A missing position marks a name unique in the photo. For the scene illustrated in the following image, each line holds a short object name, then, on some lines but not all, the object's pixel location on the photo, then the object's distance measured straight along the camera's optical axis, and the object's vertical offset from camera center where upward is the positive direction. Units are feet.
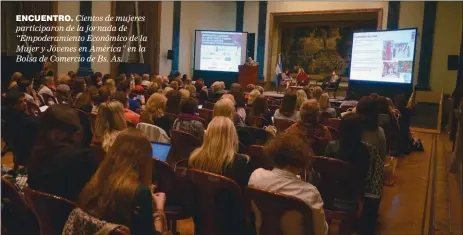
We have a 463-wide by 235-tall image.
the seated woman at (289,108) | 15.46 -1.16
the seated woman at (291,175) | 6.51 -1.56
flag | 48.06 +0.52
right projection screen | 29.73 +1.74
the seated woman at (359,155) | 9.21 -1.64
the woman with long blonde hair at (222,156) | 8.13 -1.59
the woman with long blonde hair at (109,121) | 9.93 -1.26
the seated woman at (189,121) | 12.14 -1.43
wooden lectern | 41.29 -0.08
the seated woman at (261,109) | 16.42 -1.32
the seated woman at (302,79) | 47.46 -0.31
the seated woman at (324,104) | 19.17 -1.19
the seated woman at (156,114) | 13.02 -1.39
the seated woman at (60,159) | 6.65 -1.48
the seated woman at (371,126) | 11.30 -1.22
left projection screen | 44.83 +2.24
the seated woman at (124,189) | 5.34 -1.52
